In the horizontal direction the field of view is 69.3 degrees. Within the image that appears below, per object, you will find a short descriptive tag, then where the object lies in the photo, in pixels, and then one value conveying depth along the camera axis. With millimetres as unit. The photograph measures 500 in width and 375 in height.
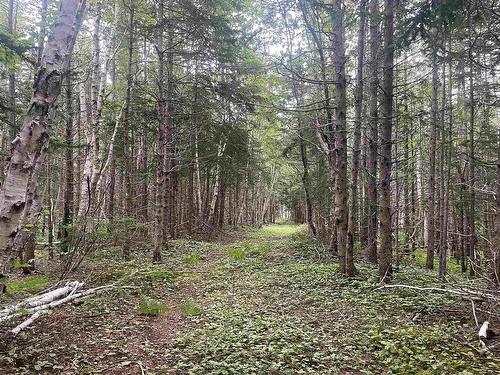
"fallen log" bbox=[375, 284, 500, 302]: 5860
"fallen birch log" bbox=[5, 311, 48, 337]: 4617
